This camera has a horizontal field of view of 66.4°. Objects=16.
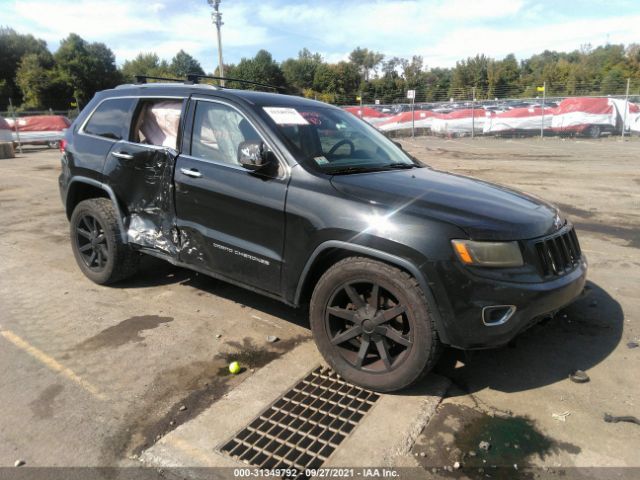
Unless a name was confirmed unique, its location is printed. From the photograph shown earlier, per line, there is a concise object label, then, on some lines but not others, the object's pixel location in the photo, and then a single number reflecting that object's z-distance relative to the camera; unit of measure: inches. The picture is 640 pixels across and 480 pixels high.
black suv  107.5
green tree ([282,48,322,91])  3836.1
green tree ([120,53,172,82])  4003.2
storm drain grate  98.5
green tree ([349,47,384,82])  4434.1
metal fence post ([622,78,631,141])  872.9
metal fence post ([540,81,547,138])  941.2
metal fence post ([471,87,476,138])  1007.0
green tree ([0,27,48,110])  2511.1
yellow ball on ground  129.7
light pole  1120.8
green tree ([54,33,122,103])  2484.0
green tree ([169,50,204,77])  4173.2
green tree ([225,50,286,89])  3326.8
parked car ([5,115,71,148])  878.4
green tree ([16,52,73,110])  2302.8
